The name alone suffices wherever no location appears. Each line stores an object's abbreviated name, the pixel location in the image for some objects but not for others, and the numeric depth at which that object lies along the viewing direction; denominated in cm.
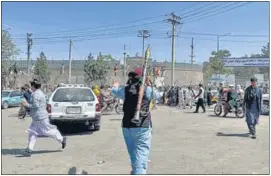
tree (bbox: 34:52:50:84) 6544
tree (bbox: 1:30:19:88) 4174
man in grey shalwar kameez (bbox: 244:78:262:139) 1178
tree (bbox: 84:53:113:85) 6128
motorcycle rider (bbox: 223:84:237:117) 1978
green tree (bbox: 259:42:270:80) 11703
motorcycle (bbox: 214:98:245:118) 1962
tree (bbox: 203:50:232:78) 7138
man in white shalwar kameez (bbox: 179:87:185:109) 2771
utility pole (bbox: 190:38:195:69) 8538
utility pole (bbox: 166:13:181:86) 3918
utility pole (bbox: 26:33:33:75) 5907
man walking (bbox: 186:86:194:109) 2795
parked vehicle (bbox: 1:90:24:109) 3008
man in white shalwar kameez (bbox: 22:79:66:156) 906
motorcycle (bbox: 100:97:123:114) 2151
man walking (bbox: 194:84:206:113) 2205
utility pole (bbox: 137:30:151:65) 6228
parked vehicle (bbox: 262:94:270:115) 2191
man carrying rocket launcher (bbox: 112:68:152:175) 596
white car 1262
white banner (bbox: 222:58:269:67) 4591
